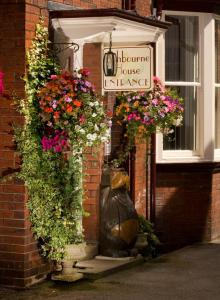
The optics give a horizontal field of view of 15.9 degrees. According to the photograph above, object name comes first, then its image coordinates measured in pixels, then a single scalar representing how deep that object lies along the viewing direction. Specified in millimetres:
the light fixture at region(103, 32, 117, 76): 8516
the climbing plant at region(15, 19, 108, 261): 7734
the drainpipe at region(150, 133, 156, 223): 10523
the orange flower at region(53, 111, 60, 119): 7652
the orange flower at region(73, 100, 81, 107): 7641
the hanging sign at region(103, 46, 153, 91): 8664
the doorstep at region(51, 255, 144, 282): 8219
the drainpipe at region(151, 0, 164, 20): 10773
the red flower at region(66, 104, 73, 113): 7625
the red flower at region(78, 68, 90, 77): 7914
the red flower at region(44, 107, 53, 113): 7680
